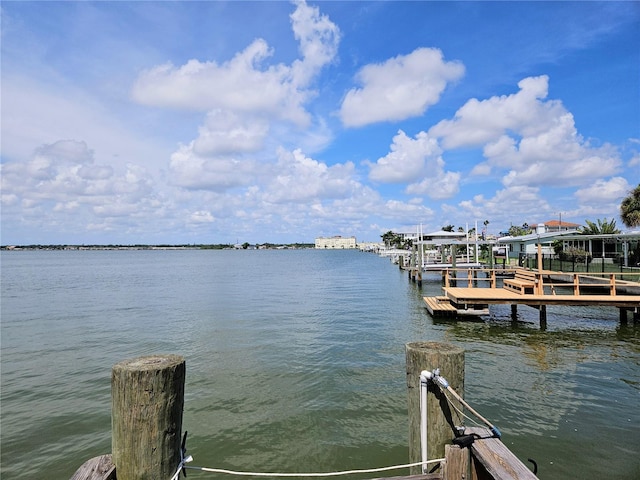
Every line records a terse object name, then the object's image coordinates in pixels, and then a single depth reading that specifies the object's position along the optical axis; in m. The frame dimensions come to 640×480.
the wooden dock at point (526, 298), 15.50
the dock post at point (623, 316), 16.28
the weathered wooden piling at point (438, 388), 3.08
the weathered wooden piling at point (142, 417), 2.79
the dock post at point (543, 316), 16.32
